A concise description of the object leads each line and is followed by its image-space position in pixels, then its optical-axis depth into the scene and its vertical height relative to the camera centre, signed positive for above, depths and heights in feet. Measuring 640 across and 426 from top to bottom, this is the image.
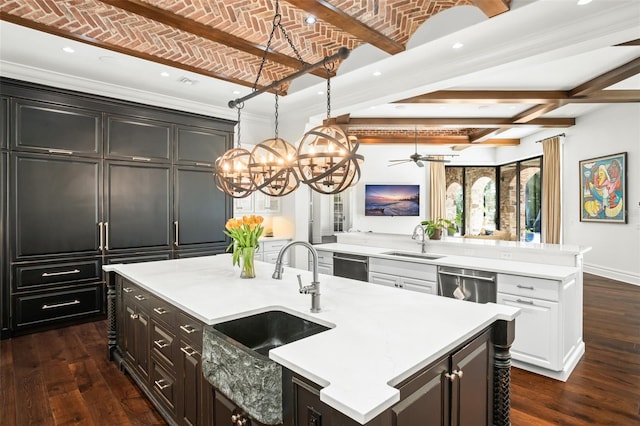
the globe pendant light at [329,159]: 6.31 +0.97
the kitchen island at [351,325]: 3.67 -1.74
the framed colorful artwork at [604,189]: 20.71 +1.30
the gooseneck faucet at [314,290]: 5.90 -1.34
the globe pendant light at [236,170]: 9.36 +1.08
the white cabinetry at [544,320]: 9.06 -2.94
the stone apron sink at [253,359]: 4.25 -2.15
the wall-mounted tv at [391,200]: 30.81 +0.89
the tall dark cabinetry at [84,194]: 12.42 +0.66
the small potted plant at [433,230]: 14.08 -0.81
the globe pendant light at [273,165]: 8.03 +1.09
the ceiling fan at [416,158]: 24.53 +3.99
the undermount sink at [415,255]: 13.19 -1.78
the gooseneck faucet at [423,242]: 13.94 -1.29
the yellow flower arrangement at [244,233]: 8.73 -0.56
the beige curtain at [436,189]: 32.12 +1.92
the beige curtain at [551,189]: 25.41 +1.52
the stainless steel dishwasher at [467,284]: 10.26 -2.30
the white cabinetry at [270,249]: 18.90 -2.12
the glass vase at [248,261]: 8.79 -1.28
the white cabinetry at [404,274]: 11.82 -2.32
